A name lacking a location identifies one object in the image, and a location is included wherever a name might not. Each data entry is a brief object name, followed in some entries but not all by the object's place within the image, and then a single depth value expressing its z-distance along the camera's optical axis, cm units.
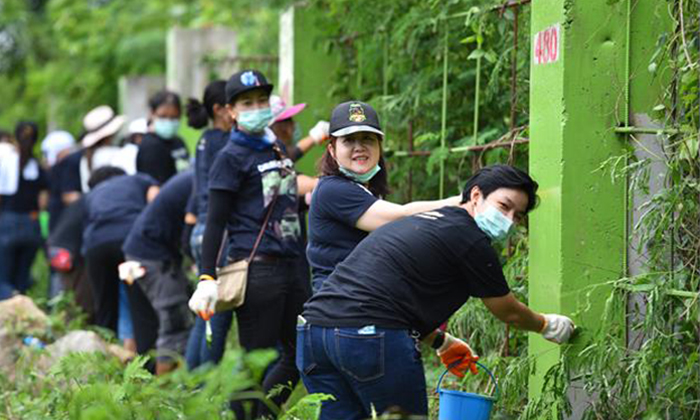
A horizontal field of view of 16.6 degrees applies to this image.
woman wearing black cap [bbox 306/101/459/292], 906
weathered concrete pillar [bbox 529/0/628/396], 894
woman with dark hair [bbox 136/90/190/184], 1717
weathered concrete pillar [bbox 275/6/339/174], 1592
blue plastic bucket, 836
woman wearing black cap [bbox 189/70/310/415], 1095
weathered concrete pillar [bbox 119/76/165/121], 2915
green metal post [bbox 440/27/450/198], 1178
